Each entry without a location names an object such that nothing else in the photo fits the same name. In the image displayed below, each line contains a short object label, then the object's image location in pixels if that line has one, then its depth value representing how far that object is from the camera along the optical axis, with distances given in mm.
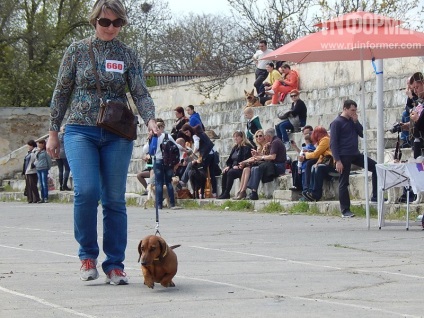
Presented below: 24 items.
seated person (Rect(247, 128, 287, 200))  20453
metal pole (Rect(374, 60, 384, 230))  14617
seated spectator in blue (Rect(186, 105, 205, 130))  23627
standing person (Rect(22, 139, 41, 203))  29141
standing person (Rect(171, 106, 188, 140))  24081
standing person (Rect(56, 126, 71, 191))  30219
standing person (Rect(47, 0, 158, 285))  8148
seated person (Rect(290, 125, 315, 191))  19484
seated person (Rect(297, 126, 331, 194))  18500
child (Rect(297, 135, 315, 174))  19344
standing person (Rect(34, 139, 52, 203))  28812
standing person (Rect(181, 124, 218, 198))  22672
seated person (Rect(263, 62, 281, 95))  27405
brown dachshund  7750
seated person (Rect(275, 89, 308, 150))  22953
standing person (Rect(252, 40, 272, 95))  28219
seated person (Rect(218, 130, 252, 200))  21453
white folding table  13766
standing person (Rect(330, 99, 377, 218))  15945
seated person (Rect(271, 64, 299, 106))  26953
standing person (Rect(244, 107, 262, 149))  23203
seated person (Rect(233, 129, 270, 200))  20750
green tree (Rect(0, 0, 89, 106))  46125
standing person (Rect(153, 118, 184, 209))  20762
